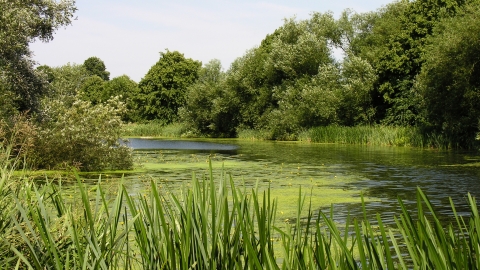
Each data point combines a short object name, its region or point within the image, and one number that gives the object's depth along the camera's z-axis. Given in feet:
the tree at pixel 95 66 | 394.32
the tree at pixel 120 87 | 278.75
